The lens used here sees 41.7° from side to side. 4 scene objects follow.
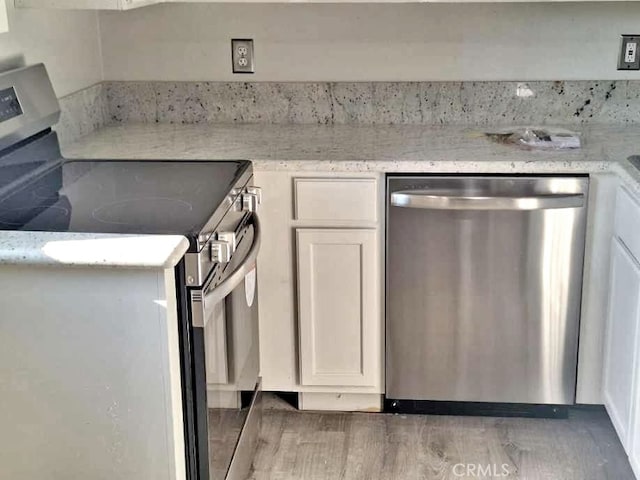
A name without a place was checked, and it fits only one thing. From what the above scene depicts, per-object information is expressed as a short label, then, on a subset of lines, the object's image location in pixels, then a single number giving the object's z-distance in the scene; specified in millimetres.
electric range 1692
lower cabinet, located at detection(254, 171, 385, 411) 2406
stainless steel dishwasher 2361
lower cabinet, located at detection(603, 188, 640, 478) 2121
